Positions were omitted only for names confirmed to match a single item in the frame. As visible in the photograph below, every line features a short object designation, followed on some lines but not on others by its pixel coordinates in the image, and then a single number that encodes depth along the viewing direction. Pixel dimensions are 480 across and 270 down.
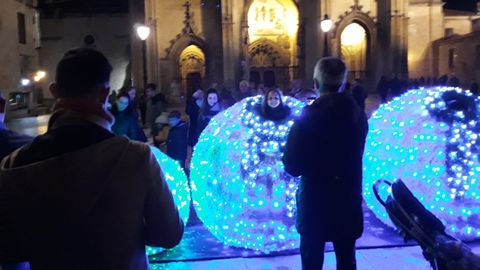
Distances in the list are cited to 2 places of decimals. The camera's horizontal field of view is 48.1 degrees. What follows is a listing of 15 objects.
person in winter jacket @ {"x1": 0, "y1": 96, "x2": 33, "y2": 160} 3.32
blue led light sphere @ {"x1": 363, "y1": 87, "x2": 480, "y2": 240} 5.59
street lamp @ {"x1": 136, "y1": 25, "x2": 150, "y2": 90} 20.30
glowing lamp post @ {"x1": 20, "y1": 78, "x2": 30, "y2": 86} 35.25
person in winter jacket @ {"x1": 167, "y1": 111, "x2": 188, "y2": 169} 8.29
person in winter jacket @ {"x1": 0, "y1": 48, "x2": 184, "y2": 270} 1.91
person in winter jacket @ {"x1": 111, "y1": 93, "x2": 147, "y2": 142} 8.19
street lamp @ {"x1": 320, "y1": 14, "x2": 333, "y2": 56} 20.80
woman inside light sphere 5.47
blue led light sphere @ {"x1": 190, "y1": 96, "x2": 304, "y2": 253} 5.39
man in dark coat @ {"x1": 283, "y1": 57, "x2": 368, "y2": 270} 3.44
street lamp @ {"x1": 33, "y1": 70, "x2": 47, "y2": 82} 38.47
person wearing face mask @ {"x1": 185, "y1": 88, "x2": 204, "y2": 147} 10.93
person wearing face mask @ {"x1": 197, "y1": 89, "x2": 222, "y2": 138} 9.20
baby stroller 2.69
